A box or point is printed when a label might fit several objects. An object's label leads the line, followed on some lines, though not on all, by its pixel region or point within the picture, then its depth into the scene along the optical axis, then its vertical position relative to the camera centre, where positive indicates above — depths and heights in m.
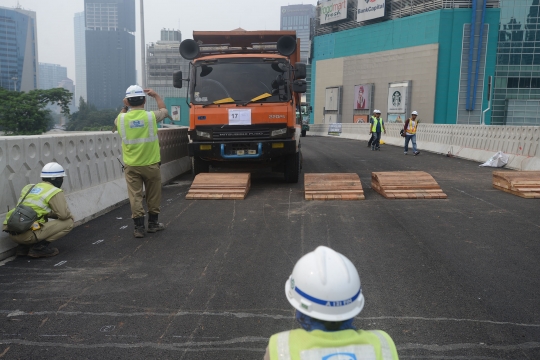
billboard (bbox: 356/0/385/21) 64.81 +13.26
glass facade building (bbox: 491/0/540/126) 54.66 +5.34
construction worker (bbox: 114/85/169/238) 7.16 -0.70
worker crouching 6.01 -1.42
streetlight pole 26.52 +2.91
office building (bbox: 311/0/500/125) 54.78 +6.42
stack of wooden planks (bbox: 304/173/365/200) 10.16 -1.62
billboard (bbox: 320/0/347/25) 72.19 +14.46
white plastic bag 16.56 -1.54
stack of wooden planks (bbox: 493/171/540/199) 10.40 -1.49
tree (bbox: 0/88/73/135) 62.81 -1.32
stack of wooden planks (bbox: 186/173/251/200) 10.36 -1.71
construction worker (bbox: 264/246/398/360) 1.95 -0.84
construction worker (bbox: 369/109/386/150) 24.02 -0.82
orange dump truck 11.28 +0.02
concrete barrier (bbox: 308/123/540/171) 15.27 -1.13
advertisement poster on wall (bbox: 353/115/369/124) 67.38 -1.16
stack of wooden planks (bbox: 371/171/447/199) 10.24 -1.57
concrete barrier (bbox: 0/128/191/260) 6.62 -1.07
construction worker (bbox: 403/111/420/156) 21.70 -0.86
